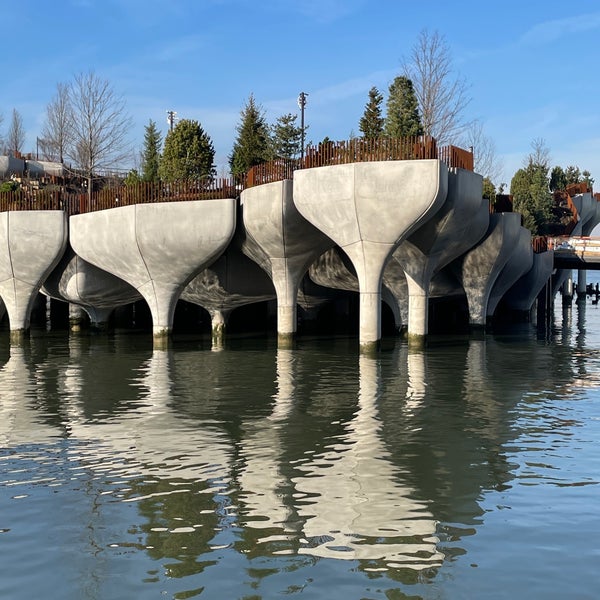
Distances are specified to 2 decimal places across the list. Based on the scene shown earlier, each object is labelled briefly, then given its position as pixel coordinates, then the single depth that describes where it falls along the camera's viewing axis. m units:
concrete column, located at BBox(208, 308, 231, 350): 41.00
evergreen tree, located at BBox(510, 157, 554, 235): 68.12
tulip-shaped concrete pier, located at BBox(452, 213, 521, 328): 43.81
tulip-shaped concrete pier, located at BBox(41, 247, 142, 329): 40.19
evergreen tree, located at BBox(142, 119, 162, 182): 70.81
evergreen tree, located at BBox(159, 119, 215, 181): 44.16
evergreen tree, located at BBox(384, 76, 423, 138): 42.94
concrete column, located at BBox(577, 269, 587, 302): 87.44
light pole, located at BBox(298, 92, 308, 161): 56.81
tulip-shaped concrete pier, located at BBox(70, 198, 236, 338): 34.50
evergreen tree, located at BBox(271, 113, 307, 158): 56.38
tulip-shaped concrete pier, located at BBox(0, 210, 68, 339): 38.47
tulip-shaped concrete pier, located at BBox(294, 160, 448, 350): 28.70
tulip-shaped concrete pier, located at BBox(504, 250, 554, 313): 56.09
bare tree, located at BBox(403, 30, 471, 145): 53.84
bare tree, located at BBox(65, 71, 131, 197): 66.44
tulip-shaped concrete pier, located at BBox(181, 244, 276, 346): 40.09
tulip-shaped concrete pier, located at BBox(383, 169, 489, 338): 32.28
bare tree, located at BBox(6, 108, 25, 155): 107.00
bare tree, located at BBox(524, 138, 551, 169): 92.74
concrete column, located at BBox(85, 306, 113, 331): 43.59
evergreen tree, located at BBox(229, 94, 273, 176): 50.76
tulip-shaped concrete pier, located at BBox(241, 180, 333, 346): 33.06
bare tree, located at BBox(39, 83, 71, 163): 83.00
